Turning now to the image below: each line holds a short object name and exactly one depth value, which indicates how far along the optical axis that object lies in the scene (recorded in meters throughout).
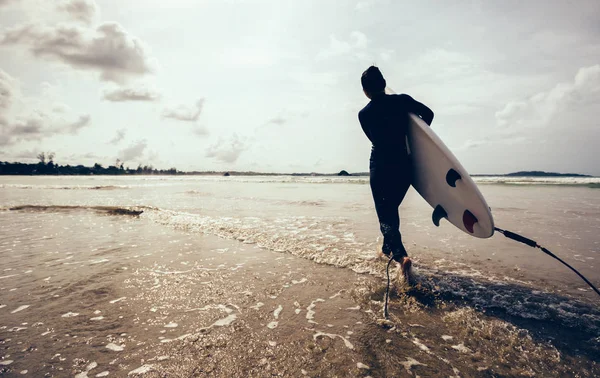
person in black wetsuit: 3.52
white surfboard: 3.47
